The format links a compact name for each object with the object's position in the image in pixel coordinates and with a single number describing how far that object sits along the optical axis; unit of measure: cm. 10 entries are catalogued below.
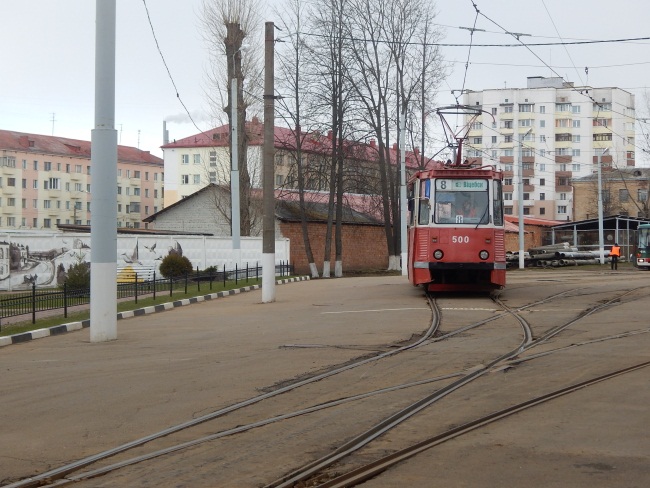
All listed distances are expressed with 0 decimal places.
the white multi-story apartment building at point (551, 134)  9269
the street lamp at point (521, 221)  4581
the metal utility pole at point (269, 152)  2189
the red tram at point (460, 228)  1947
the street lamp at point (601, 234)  4675
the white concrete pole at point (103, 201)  1351
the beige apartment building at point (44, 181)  7500
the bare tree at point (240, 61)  4172
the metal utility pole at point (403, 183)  3919
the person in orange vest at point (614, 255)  4024
